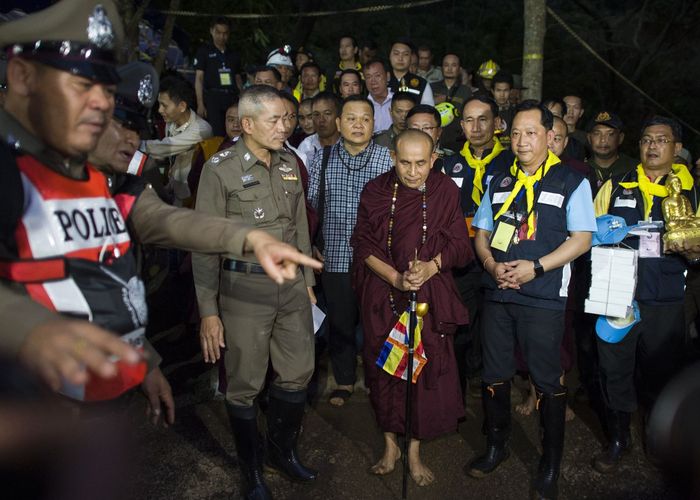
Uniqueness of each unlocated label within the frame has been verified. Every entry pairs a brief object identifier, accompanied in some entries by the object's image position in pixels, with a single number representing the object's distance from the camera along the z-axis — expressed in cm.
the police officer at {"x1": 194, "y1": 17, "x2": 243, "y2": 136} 841
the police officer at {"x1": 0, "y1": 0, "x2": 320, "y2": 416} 145
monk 365
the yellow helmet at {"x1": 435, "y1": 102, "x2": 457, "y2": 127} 635
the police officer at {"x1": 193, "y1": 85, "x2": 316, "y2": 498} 338
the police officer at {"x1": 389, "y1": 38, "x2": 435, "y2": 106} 681
